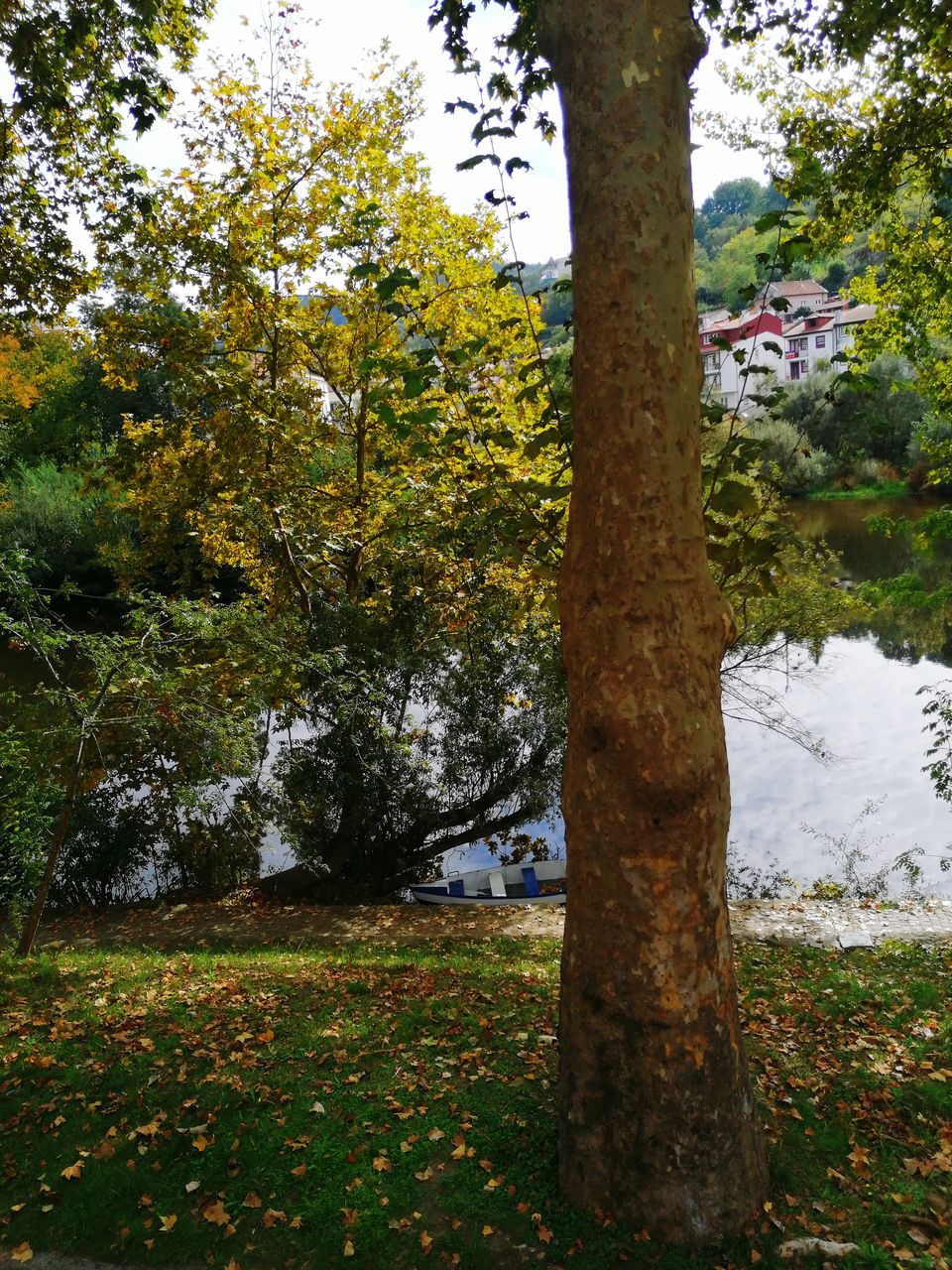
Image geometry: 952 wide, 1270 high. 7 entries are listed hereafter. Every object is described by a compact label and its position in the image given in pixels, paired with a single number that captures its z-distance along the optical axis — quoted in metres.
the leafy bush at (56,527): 30.59
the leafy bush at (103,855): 13.47
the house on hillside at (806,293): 77.88
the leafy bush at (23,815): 7.15
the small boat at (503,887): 13.61
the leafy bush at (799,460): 33.47
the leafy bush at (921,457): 35.06
